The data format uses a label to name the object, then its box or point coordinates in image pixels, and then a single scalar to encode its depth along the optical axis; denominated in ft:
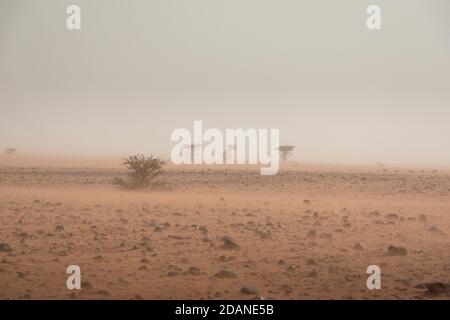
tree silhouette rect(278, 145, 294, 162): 195.31
